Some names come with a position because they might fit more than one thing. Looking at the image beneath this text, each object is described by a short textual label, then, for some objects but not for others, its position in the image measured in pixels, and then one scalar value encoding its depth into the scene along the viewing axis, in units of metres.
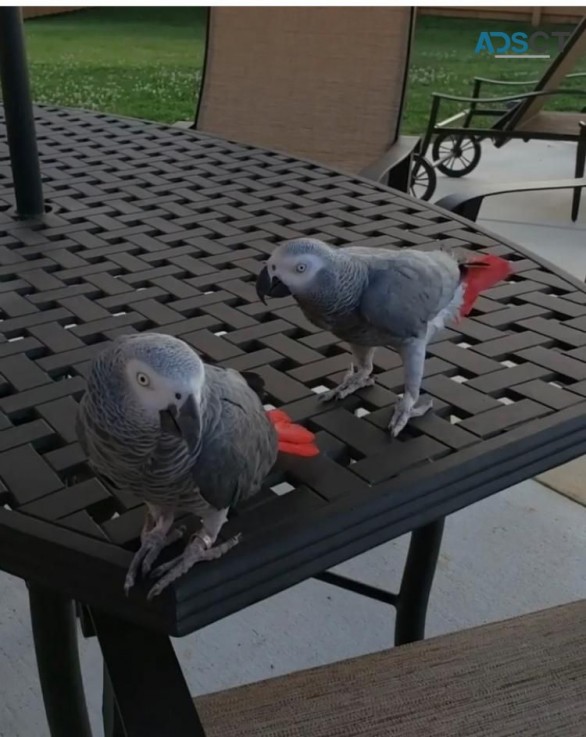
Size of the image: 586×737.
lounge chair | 3.05
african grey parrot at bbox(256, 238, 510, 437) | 0.65
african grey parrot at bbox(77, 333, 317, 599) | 0.48
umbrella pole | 1.07
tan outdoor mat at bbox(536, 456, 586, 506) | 1.60
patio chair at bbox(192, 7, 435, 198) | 2.06
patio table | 0.57
